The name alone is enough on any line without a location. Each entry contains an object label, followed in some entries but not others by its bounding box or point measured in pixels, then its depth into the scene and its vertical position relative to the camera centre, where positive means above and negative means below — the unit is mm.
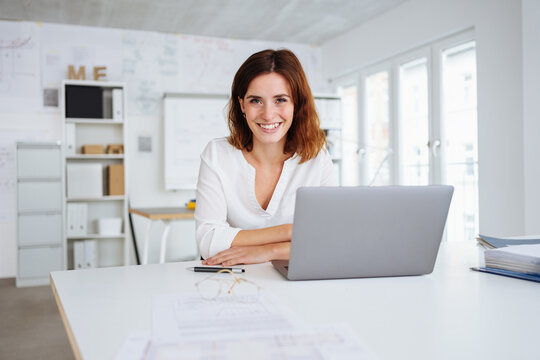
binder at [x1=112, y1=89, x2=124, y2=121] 4461 +729
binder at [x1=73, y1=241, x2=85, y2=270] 4449 -700
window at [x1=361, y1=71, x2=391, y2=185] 4621 +554
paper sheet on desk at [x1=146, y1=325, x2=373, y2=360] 593 -221
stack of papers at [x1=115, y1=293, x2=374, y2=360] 601 -218
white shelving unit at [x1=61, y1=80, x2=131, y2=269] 4398 +147
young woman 1621 +91
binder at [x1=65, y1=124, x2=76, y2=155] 4430 +397
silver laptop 1013 -114
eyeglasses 870 -219
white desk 661 -231
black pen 1132 -216
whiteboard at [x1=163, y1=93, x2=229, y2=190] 4809 +488
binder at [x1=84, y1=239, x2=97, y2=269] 4477 -694
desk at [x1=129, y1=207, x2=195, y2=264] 3570 -257
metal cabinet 4148 -278
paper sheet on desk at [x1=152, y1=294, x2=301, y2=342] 676 -215
